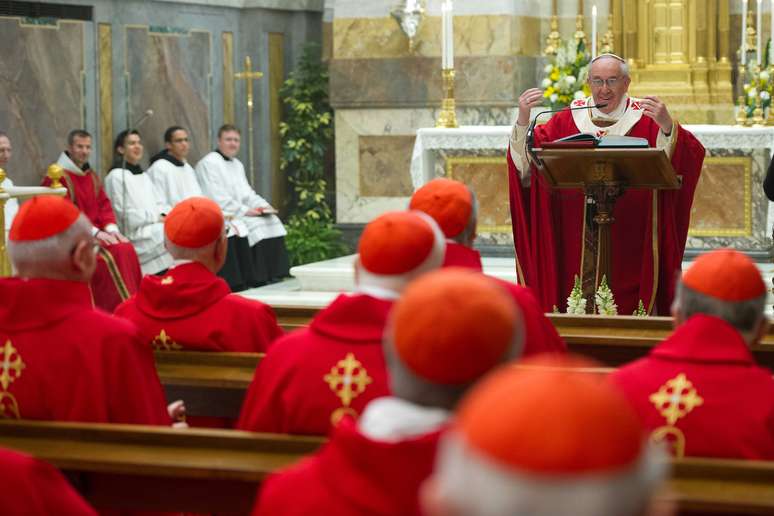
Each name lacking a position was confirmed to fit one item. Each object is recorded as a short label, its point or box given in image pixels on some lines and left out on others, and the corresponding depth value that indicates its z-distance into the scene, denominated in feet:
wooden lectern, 39.22
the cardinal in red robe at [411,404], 13.09
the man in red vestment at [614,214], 44.68
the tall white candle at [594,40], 68.28
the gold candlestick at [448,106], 68.13
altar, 68.49
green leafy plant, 86.94
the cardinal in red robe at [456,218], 28.06
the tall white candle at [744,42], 71.46
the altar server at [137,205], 68.74
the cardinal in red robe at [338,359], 21.68
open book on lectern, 39.42
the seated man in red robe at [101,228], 60.54
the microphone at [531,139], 41.49
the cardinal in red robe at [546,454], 9.64
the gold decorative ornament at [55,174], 62.69
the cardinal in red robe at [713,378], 20.31
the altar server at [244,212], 75.92
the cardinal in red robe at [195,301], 30.04
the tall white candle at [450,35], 64.17
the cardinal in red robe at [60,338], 23.80
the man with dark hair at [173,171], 72.90
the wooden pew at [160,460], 19.95
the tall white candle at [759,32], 66.64
